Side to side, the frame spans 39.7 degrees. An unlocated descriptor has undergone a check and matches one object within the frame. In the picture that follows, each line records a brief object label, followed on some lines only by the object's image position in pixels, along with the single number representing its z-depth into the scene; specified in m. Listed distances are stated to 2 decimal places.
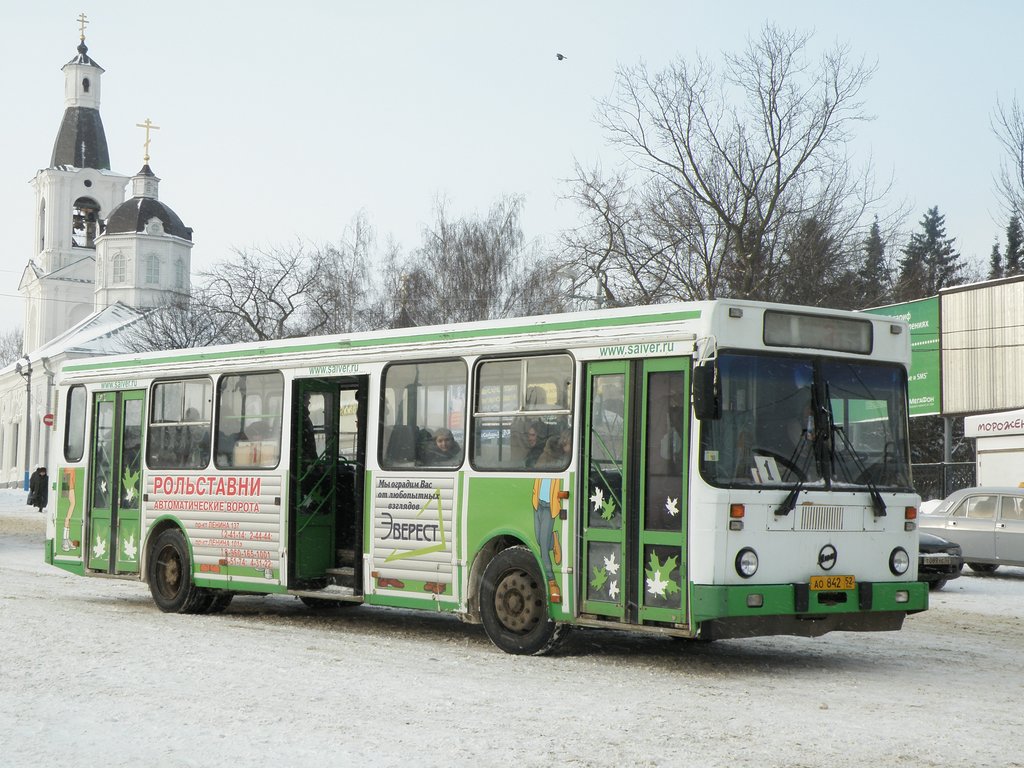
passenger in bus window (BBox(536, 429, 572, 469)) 11.66
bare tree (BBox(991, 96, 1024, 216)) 36.16
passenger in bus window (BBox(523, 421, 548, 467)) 11.92
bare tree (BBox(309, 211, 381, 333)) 52.59
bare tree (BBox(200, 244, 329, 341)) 54.12
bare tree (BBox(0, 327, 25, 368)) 143.38
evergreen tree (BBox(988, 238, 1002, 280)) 82.49
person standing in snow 46.01
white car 23.06
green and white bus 10.71
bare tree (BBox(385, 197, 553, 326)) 50.41
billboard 39.16
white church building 89.38
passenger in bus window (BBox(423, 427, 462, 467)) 12.70
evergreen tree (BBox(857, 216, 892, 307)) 40.06
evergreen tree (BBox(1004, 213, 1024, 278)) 69.51
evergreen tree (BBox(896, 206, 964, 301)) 77.09
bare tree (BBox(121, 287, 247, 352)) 56.56
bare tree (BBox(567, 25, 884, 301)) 38.28
